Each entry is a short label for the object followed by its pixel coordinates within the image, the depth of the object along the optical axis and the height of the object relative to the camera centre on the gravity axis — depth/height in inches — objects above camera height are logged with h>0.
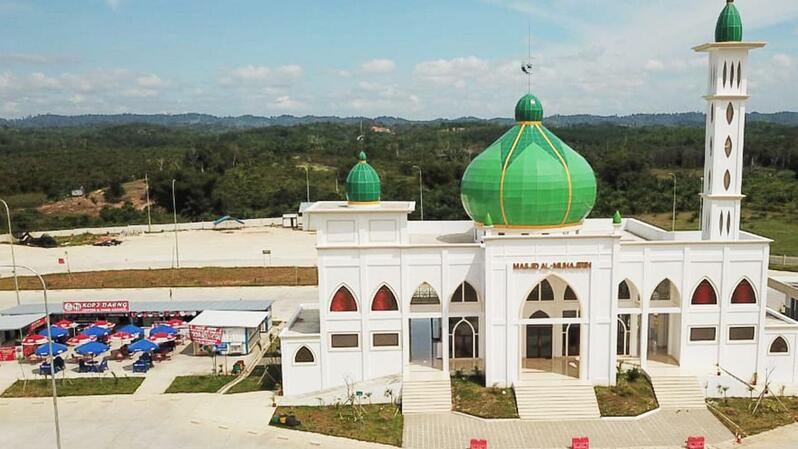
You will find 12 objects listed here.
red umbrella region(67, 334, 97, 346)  1627.7 -437.9
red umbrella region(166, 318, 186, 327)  1719.0 -426.6
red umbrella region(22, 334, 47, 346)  1557.6 -422.5
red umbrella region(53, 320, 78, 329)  1718.8 -427.7
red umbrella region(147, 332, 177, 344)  1578.5 -422.7
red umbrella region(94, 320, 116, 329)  1723.7 -430.1
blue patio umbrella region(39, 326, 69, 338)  1630.2 -425.3
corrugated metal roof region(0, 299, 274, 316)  1768.0 -397.9
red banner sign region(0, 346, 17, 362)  1558.8 -455.4
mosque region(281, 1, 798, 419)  1250.6 -263.0
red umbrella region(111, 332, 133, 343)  1625.2 -432.1
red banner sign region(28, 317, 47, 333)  1691.7 -421.6
